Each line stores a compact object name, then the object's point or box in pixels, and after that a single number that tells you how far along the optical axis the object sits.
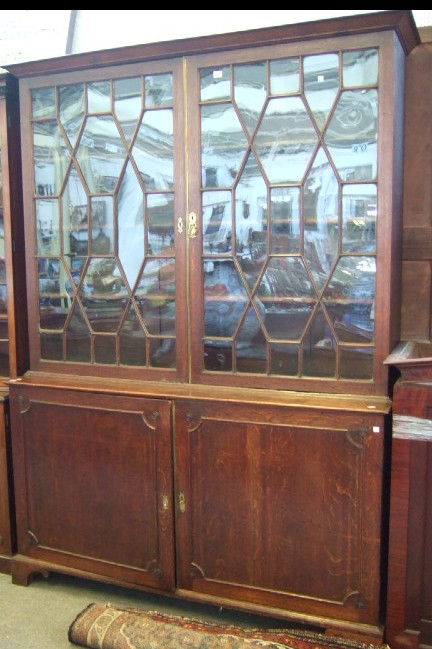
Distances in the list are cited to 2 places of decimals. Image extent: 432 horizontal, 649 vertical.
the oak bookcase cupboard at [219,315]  1.85
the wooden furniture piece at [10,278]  2.27
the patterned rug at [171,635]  1.88
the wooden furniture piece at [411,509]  1.77
